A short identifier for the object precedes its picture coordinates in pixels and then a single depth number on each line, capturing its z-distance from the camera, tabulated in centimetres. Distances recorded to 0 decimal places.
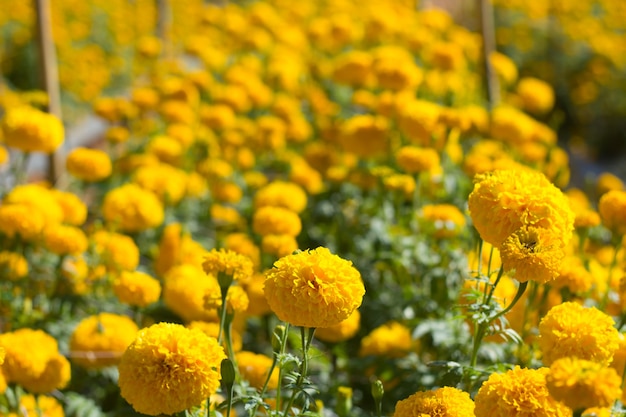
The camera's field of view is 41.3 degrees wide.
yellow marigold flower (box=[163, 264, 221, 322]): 248
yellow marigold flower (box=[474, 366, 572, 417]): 137
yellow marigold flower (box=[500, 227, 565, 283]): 154
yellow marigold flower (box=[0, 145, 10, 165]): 315
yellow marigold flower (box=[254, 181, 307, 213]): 303
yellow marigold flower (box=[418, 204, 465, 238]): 275
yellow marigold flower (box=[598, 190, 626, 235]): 215
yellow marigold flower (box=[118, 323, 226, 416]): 147
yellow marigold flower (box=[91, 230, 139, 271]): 275
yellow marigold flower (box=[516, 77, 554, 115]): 459
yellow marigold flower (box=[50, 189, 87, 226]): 291
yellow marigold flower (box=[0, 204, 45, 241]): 257
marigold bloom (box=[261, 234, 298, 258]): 244
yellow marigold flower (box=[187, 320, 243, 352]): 221
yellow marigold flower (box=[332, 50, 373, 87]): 412
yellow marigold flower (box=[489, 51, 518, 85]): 518
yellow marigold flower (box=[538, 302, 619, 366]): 145
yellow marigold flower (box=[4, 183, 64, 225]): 270
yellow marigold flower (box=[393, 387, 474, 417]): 152
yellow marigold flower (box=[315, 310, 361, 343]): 249
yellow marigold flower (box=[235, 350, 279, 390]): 212
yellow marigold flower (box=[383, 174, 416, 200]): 287
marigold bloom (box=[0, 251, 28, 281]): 271
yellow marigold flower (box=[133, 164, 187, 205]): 331
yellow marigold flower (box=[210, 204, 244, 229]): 363
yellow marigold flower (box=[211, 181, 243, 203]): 362
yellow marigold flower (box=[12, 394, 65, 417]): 214
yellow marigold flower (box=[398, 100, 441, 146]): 322
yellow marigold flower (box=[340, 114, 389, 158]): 346
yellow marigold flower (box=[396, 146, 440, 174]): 290
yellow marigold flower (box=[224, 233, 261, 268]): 276
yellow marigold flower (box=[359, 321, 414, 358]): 260
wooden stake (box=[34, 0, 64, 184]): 404
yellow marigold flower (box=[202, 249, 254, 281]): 184
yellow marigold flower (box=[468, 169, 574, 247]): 162
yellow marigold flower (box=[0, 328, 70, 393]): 198
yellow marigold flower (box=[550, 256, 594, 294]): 217
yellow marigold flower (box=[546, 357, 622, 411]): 117
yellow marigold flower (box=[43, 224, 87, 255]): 259
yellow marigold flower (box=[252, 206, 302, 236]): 263
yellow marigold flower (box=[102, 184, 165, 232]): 296
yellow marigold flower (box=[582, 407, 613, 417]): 141
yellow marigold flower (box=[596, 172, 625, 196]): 332
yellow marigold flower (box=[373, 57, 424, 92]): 381
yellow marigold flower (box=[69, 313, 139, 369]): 231
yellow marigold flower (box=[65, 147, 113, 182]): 320
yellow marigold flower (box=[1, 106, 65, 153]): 298
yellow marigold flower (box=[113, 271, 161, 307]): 243
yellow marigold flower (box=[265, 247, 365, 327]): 149
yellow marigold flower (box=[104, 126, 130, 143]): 396
